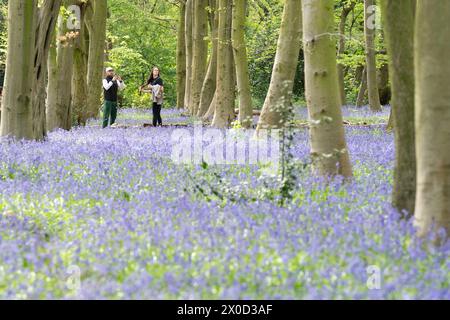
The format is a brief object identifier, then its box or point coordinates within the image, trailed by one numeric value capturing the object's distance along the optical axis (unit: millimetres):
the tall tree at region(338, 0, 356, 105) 37106
